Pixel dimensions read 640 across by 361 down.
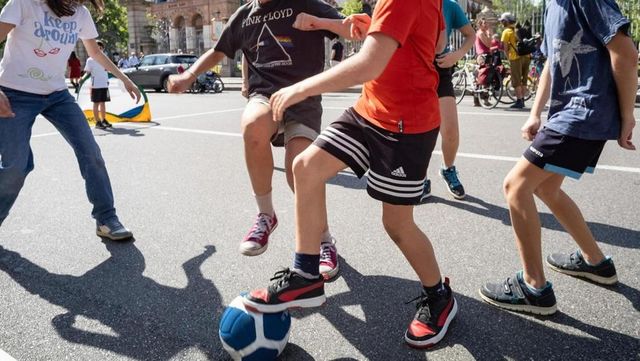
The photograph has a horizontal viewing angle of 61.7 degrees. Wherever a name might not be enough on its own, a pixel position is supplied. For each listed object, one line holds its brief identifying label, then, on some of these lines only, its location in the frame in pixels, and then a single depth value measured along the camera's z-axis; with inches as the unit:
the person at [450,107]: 176.2
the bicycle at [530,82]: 492.7
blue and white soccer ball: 86.3
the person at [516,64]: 451.5
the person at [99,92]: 403.2
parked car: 850.1
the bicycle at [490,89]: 464.4
